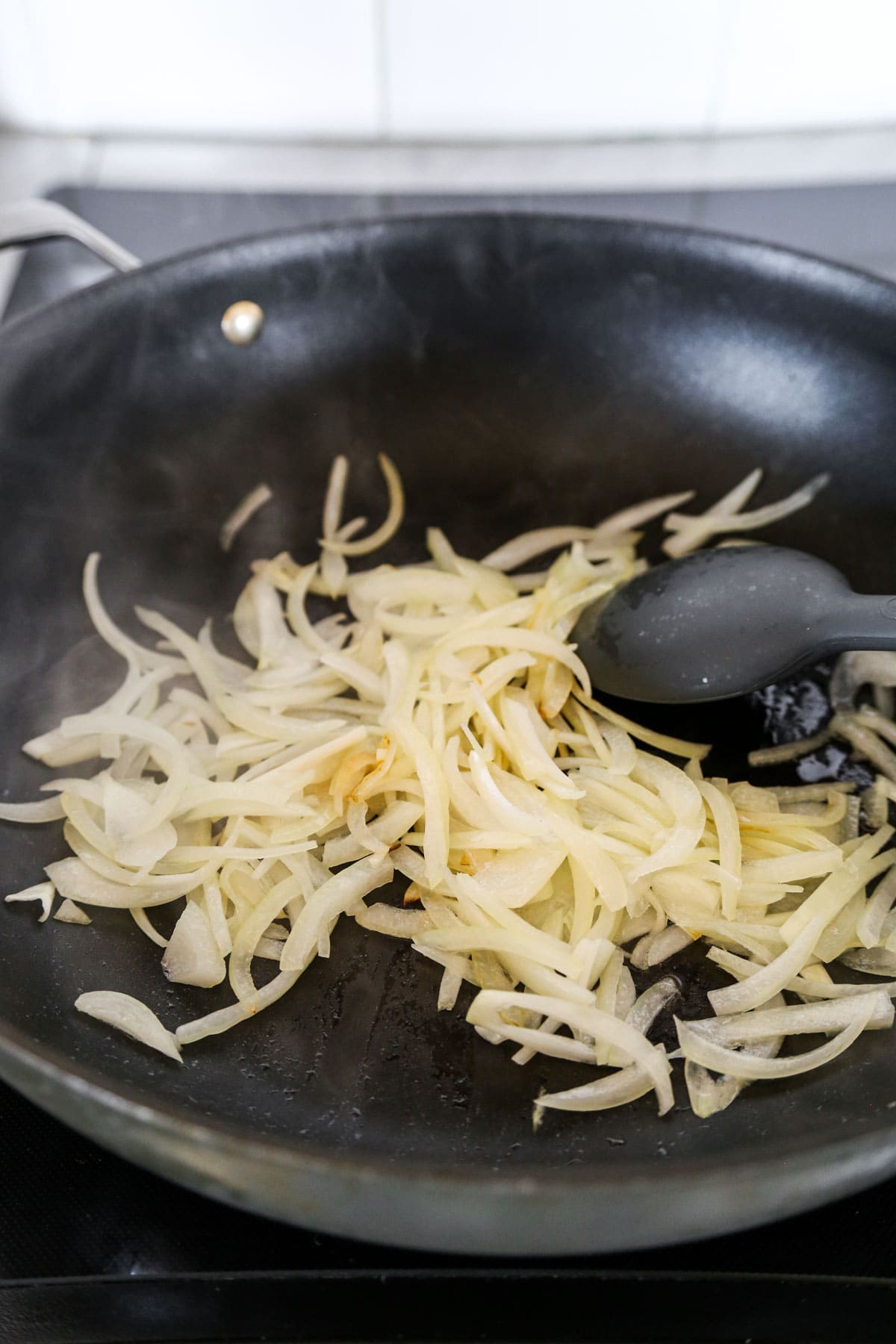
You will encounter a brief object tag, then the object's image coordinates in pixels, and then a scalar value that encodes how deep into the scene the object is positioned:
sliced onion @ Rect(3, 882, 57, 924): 0.65
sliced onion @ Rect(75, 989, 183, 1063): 0.62
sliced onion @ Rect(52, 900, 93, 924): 0.66
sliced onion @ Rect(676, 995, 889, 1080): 0.62
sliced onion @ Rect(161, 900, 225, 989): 0.65
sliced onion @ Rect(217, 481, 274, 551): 0.80
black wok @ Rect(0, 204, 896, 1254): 0.62
